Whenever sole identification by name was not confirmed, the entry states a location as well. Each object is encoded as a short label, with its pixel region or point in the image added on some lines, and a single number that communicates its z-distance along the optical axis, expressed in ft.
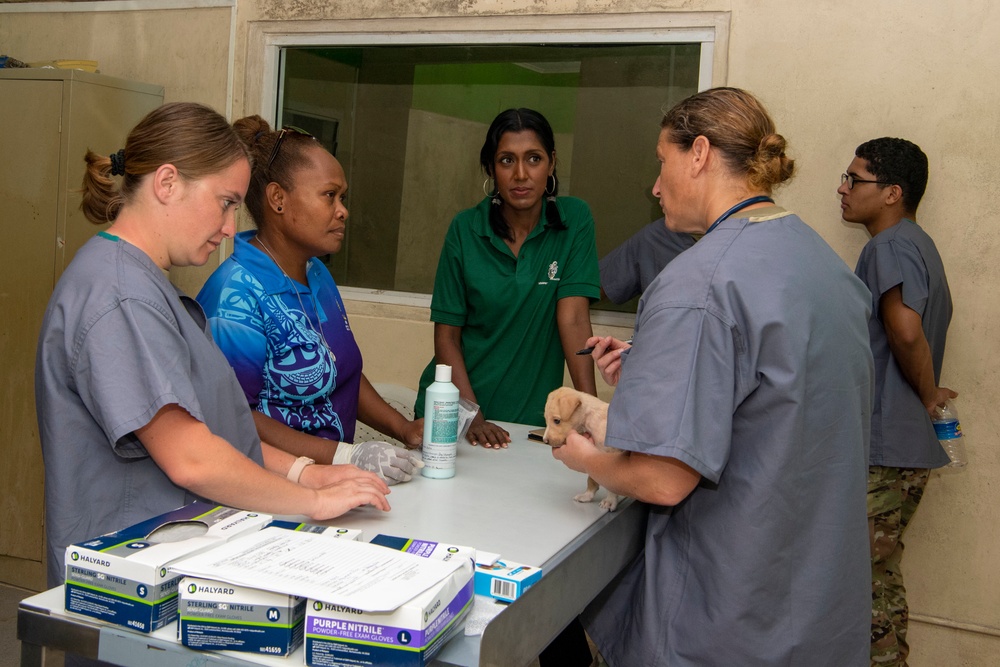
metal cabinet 12.76
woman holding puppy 4.97
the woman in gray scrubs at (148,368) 4.74
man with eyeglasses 10.15
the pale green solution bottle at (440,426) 6.54
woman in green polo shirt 9.44
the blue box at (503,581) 4.33
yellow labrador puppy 6.17
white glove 6.33
